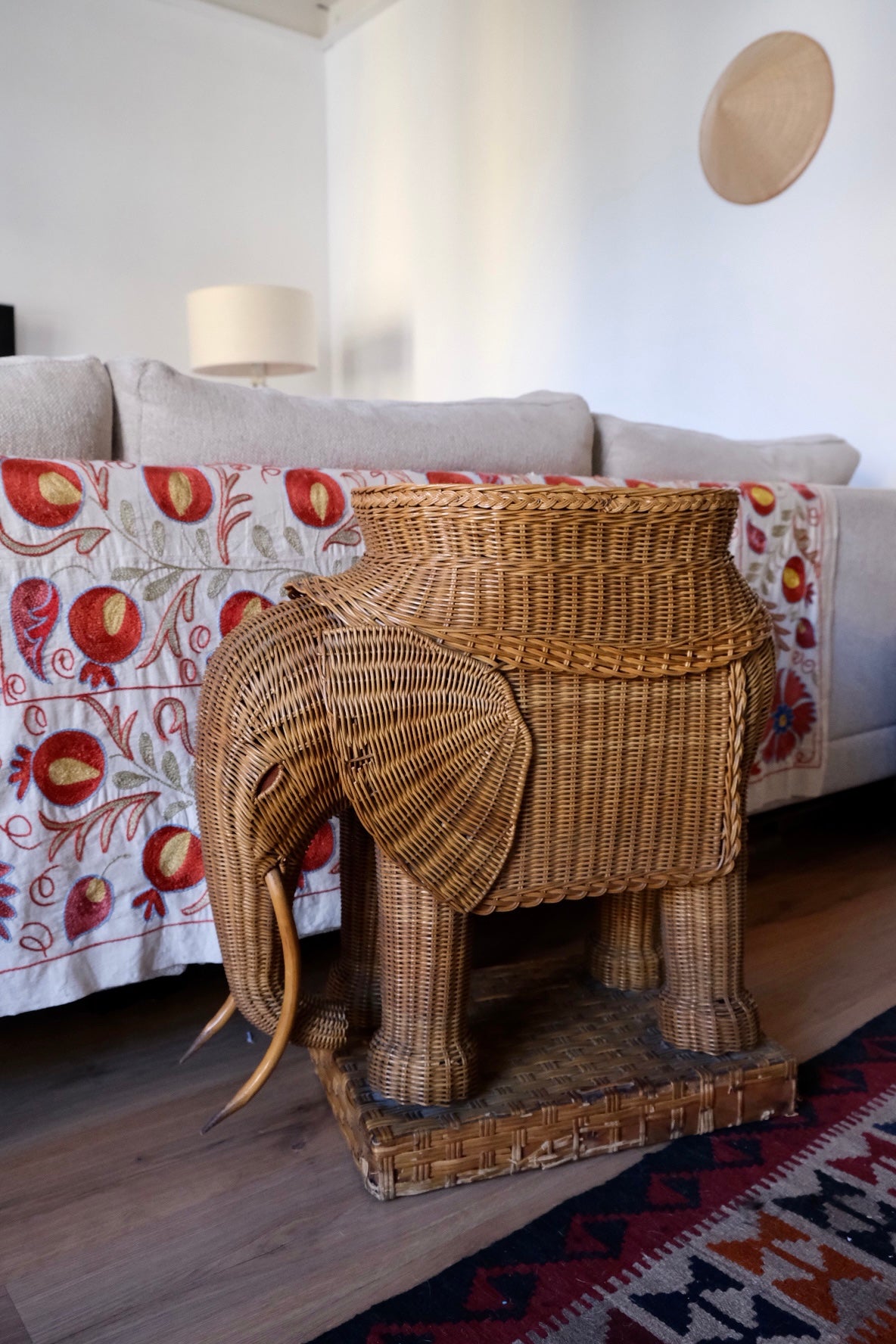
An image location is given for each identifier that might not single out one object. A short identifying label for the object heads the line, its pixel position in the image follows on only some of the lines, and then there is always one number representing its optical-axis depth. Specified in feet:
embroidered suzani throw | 3.17
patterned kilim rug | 2.41
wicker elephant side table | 2.68
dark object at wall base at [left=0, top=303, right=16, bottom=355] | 11.54
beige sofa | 3.54
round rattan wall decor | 8.02
